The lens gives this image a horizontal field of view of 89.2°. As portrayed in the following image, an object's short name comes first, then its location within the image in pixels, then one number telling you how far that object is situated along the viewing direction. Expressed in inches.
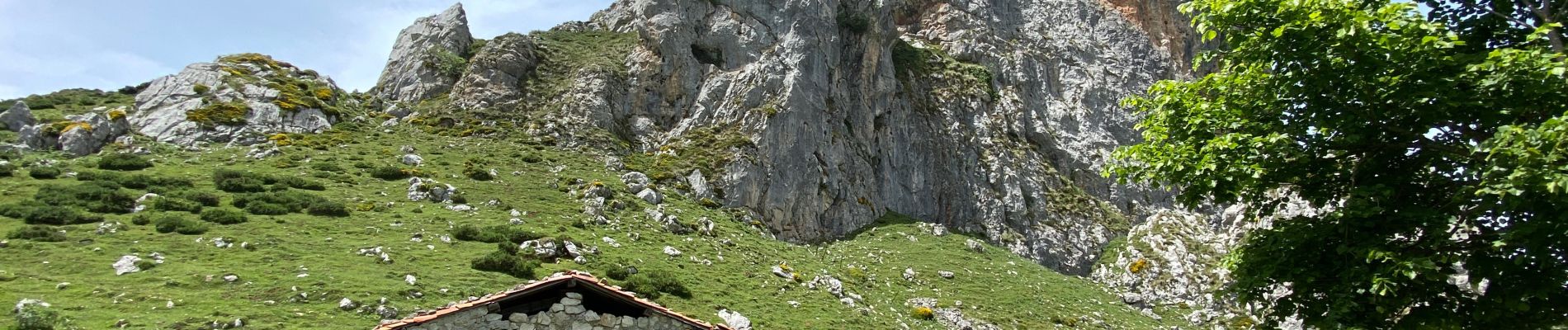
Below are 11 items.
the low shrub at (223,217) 1227.2
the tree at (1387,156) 330.6
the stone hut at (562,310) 500.4
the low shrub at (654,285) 1183.6
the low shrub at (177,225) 1147.3
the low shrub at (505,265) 1152.2
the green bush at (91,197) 1228.5
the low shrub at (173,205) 1274.6
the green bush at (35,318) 706.8
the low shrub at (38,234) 1048.8
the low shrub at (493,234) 1315.2
